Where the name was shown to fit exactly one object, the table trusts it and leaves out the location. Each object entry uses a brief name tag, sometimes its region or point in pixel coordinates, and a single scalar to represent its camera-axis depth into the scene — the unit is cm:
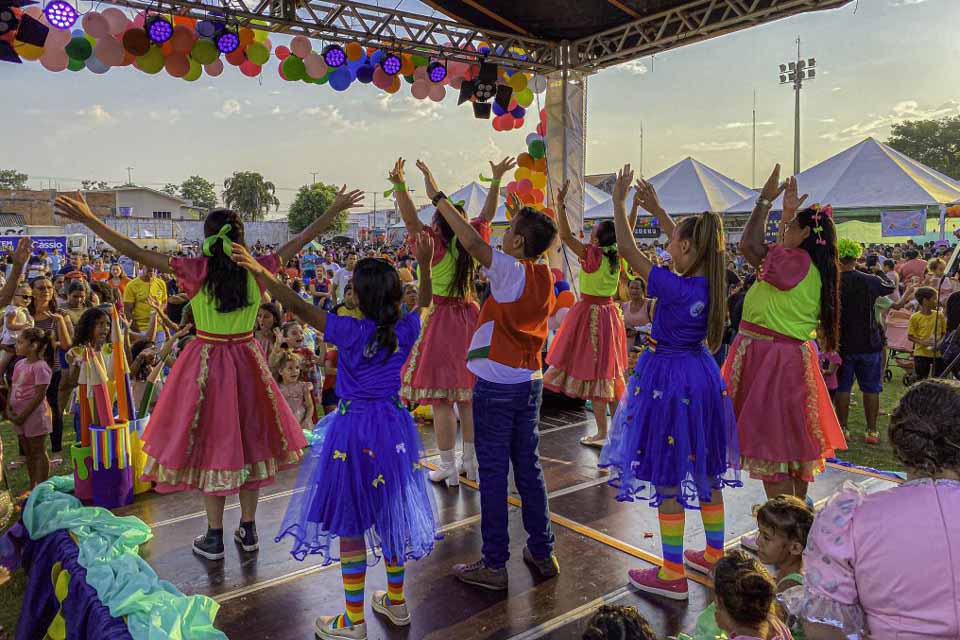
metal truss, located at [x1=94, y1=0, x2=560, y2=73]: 702
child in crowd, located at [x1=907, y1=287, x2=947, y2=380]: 783
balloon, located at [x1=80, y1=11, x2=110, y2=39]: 645
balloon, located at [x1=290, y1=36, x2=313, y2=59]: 773
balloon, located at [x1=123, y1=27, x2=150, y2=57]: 662
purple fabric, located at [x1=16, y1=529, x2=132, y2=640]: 288
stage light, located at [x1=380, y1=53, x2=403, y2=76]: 826
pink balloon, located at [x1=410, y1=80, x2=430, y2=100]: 877
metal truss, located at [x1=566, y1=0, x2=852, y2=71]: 697
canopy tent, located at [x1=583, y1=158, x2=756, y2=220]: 1897
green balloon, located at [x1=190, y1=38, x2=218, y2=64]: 714
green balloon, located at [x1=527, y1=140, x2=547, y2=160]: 925
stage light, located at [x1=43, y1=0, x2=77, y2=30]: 616
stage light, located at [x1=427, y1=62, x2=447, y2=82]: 868
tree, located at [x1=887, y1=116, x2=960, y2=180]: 4385
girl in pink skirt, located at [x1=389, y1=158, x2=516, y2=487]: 469
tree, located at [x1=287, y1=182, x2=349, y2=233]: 4919
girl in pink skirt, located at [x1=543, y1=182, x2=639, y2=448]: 550
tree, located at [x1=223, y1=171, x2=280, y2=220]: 5922
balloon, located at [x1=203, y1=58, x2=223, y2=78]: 739
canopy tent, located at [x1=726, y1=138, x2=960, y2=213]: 1639
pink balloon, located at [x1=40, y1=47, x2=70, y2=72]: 638
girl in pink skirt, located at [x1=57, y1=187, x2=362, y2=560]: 351
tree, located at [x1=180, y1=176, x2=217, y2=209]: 7769
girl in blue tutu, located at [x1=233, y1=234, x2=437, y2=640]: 288
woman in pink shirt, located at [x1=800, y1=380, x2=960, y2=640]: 151
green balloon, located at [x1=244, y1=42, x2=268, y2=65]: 758
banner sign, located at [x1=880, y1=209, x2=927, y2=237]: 1691
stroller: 941
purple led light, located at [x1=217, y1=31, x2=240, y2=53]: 721
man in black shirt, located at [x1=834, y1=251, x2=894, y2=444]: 653
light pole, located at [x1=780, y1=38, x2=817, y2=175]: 3253
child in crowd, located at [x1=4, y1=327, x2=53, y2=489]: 500
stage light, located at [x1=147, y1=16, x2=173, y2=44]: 674
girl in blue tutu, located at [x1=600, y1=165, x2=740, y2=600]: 321
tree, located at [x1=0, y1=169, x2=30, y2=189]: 7338
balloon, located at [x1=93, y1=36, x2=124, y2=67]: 656
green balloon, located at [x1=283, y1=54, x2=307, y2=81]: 782
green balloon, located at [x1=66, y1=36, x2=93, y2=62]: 651
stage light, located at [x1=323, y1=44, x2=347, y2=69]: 790
